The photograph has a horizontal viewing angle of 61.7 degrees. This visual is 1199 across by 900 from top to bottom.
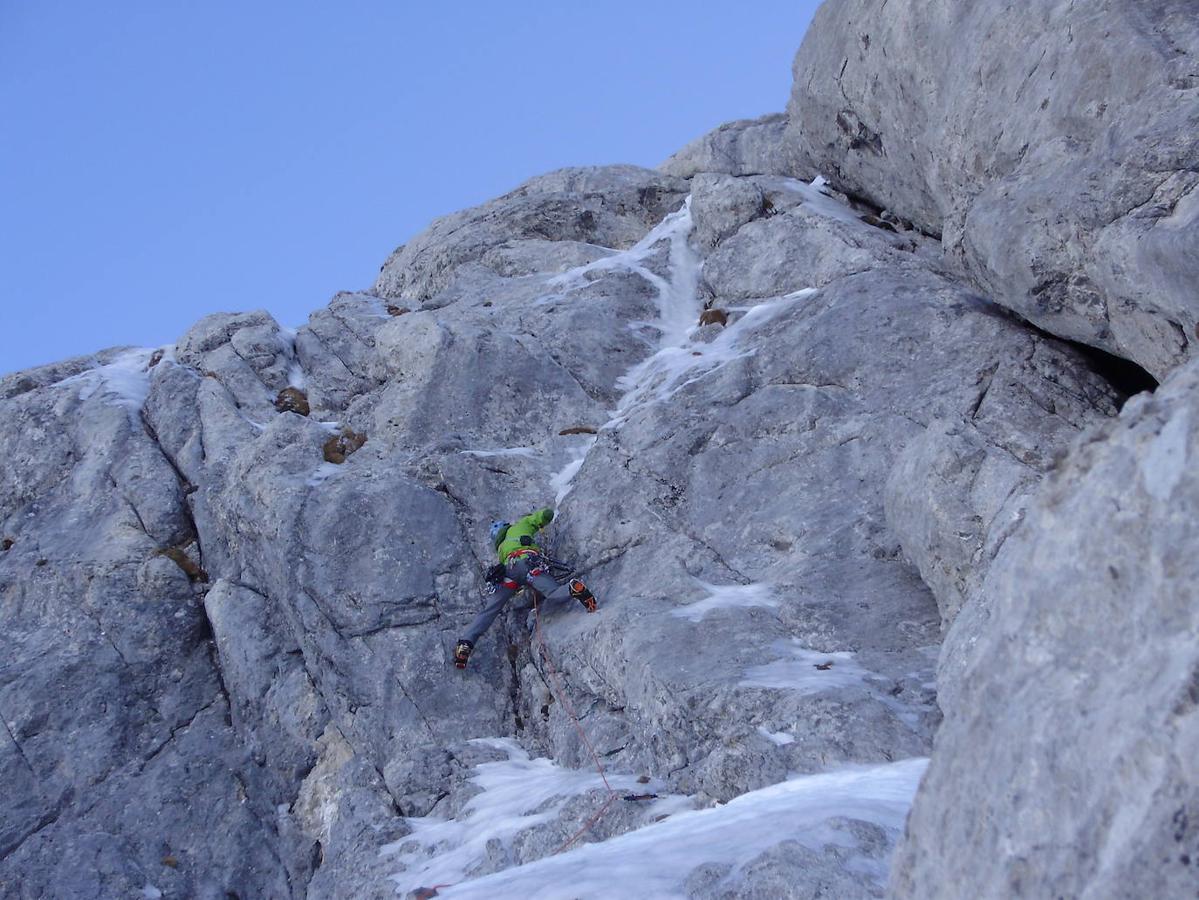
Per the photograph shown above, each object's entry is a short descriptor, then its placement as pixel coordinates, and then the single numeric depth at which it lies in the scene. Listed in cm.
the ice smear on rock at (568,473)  2468
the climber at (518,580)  2095
